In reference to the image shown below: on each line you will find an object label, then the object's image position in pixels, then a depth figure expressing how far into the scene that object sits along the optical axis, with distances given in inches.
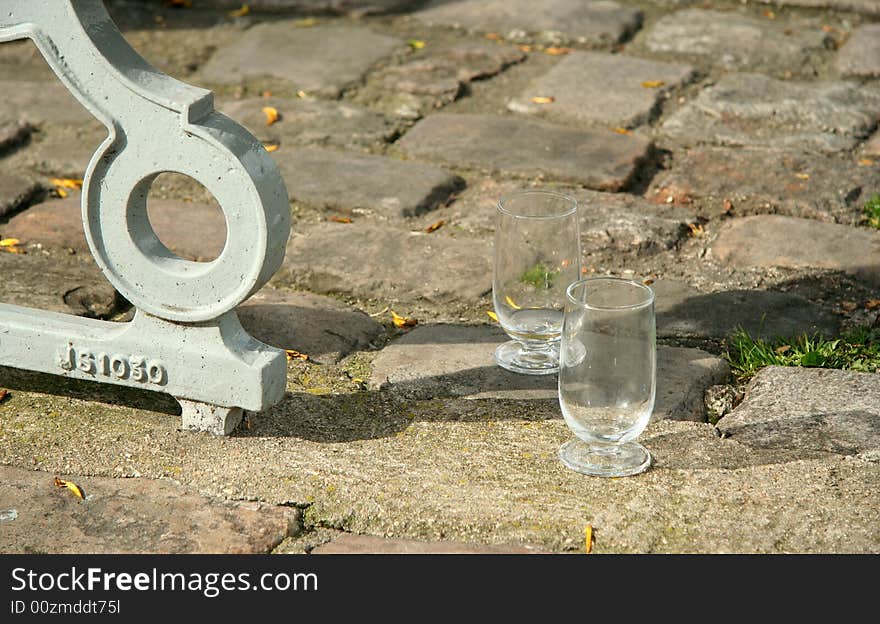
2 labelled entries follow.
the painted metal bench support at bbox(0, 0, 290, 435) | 167.8
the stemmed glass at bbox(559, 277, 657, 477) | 161.8
